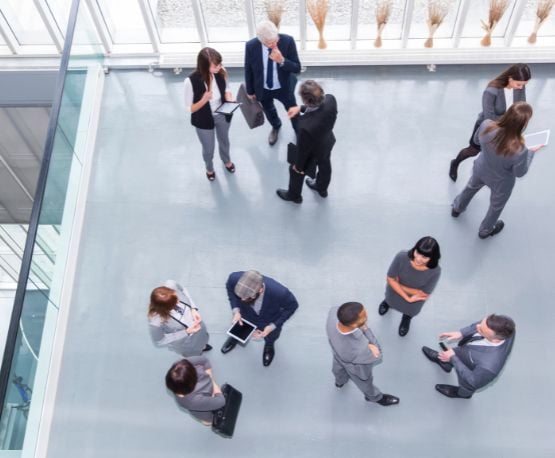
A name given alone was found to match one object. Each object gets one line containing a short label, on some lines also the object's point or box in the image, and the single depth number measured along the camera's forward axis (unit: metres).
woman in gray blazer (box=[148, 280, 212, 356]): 3.78
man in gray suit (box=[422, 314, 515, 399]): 3.55
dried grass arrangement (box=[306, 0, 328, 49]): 6.42
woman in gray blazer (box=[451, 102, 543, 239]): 4.20
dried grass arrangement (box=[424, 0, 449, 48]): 6.40
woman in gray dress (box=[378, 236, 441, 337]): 3.89
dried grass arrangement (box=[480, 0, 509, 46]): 6.20
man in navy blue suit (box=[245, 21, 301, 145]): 4.95
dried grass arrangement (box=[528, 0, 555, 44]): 6.18
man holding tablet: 3.77
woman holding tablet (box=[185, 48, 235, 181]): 4.66
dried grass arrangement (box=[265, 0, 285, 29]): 6.52
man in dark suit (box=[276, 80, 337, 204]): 4.48
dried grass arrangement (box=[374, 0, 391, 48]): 6.43
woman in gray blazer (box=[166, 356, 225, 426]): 3.38
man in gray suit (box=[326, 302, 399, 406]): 3.52
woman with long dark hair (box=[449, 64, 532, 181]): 4.61
